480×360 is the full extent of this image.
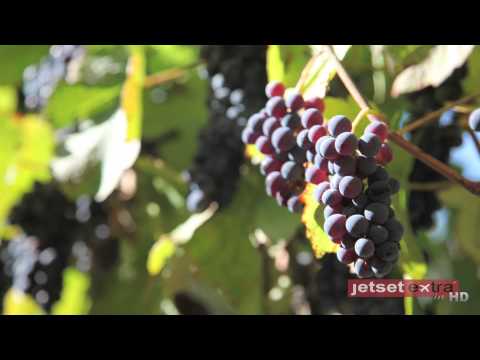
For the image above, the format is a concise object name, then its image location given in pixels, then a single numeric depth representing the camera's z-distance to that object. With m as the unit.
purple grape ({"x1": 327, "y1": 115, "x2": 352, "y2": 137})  0.86
